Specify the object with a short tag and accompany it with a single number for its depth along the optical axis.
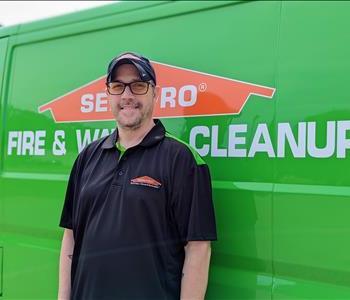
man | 1.90
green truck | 1.84
